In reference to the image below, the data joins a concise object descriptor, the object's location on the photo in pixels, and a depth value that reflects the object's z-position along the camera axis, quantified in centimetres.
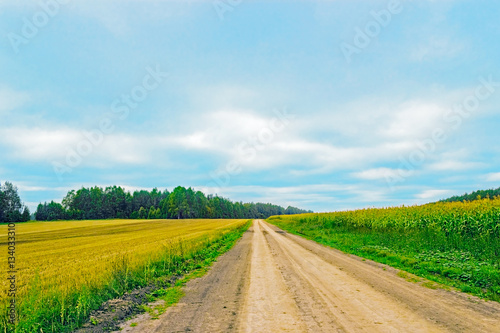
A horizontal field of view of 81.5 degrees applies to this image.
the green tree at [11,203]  8164
